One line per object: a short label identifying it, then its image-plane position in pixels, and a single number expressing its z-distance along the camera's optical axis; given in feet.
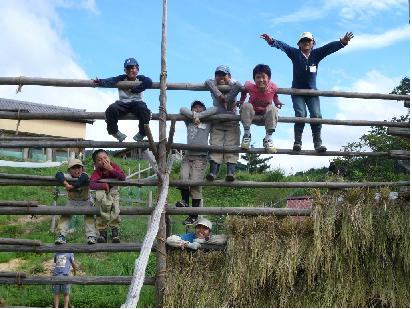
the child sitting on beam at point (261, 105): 16.29
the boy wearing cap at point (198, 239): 15.19
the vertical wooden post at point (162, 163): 14.93
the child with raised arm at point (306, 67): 17.61
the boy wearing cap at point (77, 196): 15.58
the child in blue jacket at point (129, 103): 16.03
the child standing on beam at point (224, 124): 16.80
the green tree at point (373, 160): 43.98
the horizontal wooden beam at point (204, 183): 16.02
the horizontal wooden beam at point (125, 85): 16.38
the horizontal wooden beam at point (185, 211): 15.70
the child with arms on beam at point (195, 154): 16.72
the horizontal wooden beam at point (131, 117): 16.40
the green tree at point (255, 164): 73.15
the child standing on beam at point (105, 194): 15.11
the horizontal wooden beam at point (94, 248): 15.42
